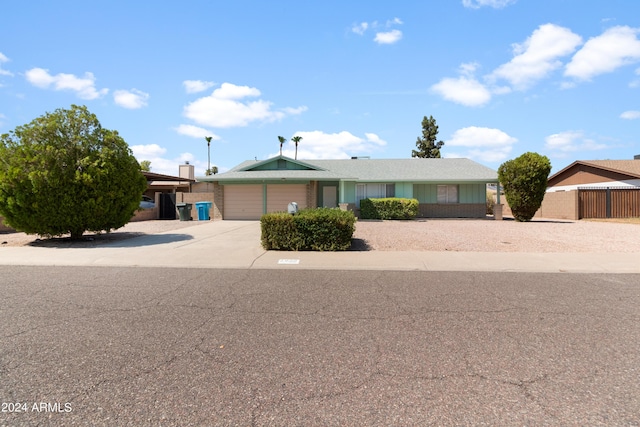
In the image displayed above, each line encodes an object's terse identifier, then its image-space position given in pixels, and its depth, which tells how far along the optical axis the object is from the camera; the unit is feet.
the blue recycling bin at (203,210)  74.90
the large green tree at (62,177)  37.47
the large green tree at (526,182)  64.95
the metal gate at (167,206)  79.51
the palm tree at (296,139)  221.66
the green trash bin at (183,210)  72.74
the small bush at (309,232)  34.24
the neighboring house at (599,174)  89.86
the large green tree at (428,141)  174.29
